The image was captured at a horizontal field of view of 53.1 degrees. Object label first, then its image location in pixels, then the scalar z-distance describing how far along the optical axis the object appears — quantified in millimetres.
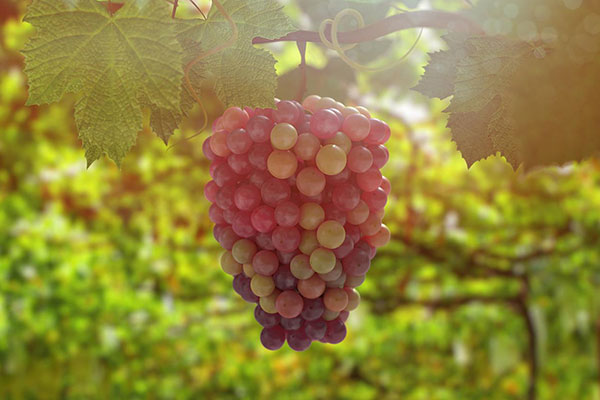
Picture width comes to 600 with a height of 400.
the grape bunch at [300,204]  413
